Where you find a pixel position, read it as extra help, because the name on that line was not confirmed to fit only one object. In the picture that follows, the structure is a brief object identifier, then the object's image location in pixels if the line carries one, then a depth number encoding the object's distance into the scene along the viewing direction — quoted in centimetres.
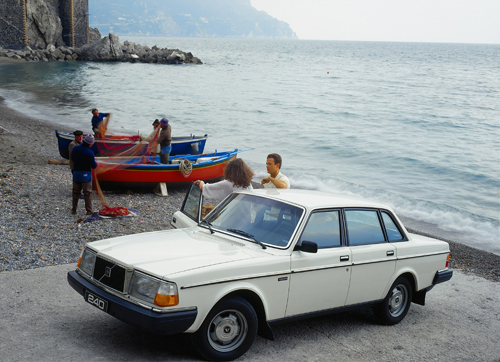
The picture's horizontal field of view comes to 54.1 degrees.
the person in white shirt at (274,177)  741
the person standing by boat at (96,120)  1773
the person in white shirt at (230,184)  705
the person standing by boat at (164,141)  1527
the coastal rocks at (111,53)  7344
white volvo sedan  451
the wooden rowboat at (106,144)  1711
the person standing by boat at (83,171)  1055
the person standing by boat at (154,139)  1566
